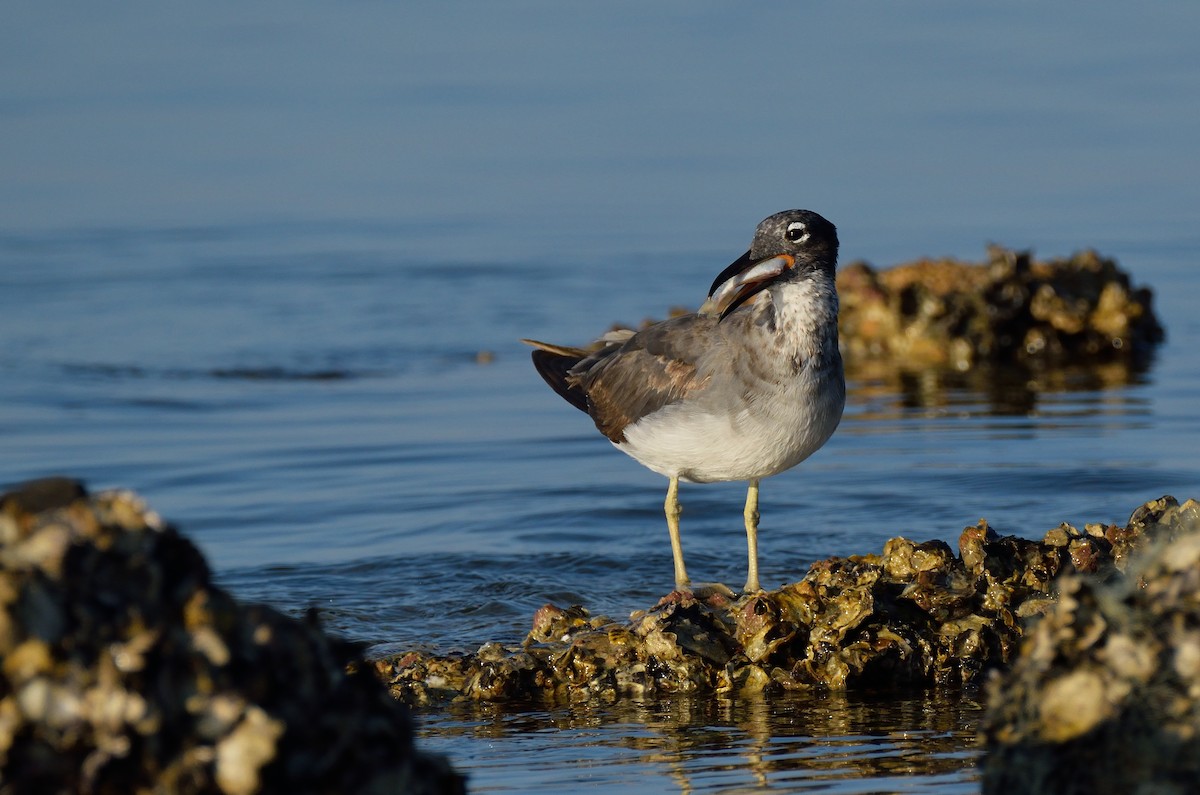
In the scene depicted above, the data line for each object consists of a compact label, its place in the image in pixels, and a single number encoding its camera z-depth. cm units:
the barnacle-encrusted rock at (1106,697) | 673
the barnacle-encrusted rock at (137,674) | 607
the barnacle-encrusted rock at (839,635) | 1252
